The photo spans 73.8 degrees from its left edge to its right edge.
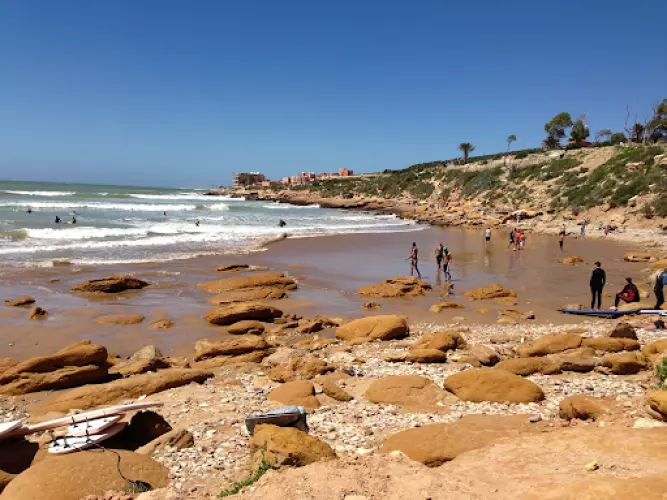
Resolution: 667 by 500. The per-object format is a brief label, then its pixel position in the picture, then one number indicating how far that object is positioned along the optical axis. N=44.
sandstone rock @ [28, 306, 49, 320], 12.59
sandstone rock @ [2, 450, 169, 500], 4.69
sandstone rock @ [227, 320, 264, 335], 12.05
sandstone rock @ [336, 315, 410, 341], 11.15
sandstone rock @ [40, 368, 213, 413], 7.46
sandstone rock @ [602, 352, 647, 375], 7.95
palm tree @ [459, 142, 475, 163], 87.00
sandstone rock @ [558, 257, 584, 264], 21.77
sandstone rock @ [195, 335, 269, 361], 10.12
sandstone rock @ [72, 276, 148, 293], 15.78
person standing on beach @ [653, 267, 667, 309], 12.34
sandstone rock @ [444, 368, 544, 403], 7.11
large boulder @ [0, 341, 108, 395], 8.22
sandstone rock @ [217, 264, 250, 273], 20.42
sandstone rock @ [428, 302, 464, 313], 13.99
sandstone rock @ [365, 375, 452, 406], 7.30
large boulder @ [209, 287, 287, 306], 15.07
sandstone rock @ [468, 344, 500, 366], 8.96
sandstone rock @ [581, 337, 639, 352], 9.17
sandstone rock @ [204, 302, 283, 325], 12.69
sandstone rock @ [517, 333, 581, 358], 9.29
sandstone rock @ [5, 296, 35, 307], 13.81
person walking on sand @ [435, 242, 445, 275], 19.37
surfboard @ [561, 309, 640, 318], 12.16
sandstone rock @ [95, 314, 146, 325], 12.65
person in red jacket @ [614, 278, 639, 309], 12.98
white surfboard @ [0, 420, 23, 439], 5.57
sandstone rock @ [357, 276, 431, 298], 15.95
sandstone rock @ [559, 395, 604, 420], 6.09
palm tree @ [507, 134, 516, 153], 93.94
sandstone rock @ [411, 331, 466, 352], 9.87
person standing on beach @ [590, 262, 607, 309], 13.31
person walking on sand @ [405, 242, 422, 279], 19.20
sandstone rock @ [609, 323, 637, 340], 9.59
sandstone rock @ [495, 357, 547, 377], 8.39
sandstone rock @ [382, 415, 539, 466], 5.22
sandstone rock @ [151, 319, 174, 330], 12.33
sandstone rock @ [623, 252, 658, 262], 21.33
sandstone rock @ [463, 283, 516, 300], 15.27
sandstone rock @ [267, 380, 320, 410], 7.35
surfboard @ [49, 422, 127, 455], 5.46
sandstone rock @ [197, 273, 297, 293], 16.64
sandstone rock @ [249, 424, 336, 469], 4.94
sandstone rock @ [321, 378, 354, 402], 7.55
